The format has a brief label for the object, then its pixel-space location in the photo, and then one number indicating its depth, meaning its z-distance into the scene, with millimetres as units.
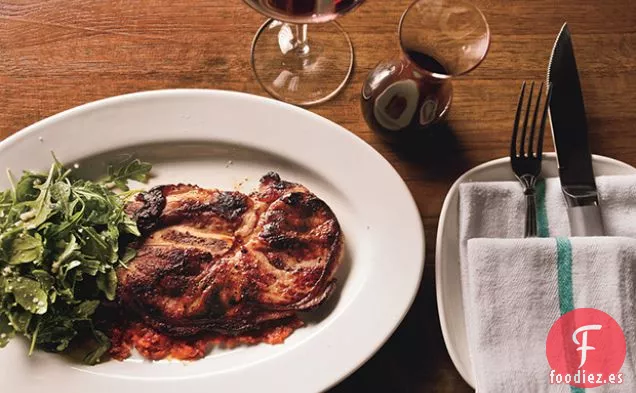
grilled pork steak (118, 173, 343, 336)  496
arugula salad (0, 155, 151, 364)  466
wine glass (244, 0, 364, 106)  565
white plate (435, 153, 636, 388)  499
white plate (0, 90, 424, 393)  486
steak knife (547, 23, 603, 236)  515
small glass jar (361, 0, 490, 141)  518
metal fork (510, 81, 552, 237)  517
